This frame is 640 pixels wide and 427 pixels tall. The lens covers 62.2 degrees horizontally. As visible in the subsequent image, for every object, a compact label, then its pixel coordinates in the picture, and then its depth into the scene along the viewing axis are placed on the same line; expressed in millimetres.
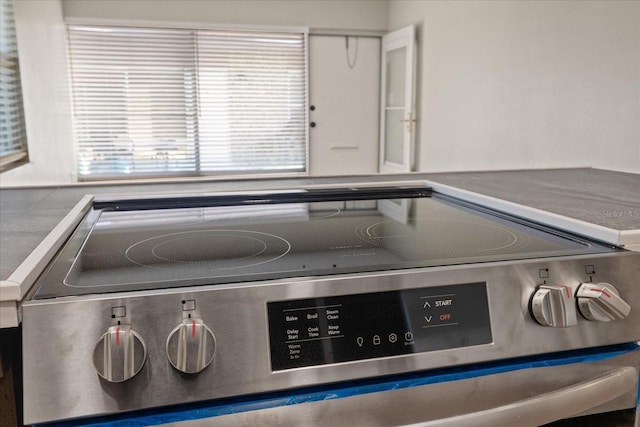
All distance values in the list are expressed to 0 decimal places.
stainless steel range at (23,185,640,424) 546
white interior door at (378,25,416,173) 4438
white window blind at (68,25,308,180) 4617
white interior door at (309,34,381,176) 5016
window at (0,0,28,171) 2674
